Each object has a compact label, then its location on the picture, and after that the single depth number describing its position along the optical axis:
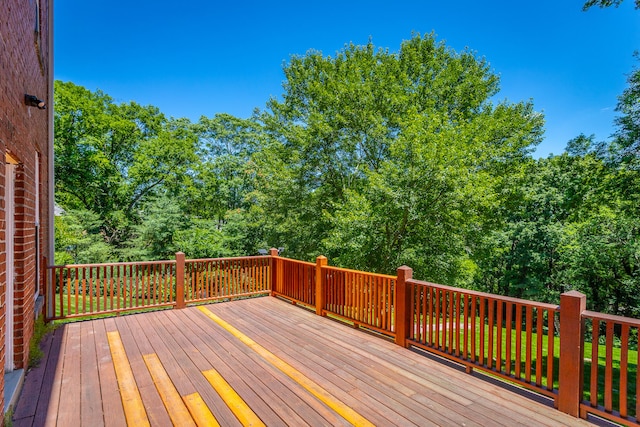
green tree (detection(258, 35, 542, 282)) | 9.77
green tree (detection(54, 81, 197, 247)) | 15.24
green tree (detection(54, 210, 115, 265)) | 12.52
